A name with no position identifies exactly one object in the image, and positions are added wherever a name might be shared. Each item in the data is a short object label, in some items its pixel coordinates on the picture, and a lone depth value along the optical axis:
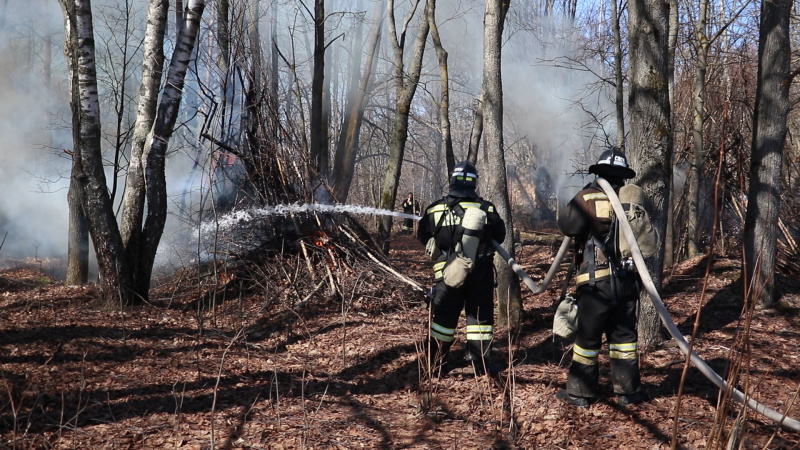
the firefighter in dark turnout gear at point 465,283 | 5.45
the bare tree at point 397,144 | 12.41
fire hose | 3.47
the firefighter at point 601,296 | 4.65
